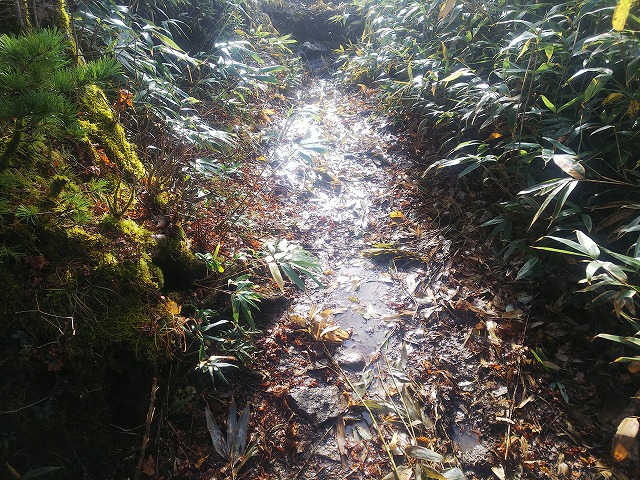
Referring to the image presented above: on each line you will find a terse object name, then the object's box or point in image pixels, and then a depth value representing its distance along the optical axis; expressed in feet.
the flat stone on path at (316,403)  6.26
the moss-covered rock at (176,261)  6.40
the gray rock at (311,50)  24.44
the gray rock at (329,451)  5.77
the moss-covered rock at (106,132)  6.44
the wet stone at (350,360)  7.15
